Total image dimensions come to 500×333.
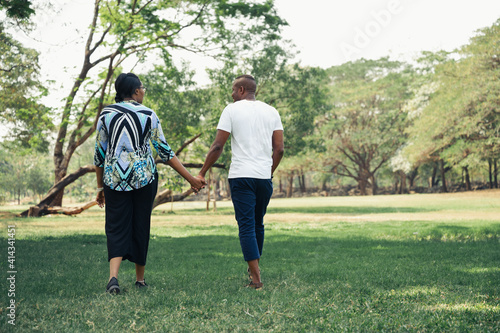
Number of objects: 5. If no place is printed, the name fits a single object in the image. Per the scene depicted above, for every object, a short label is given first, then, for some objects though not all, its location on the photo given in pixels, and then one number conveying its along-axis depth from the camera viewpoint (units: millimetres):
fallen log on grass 20672
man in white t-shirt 4672
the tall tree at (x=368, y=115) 50531
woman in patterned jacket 4297
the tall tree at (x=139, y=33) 16266
